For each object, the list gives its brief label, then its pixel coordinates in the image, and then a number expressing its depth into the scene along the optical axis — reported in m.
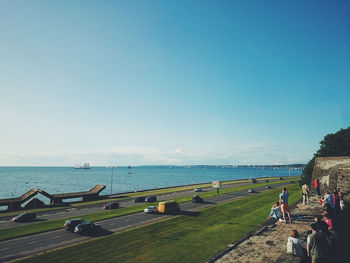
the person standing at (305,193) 27.60
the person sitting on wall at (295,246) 12.93
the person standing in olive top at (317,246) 9.98
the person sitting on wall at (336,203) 18.80
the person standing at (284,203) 18.99
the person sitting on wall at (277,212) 21.48
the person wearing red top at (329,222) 13.32
